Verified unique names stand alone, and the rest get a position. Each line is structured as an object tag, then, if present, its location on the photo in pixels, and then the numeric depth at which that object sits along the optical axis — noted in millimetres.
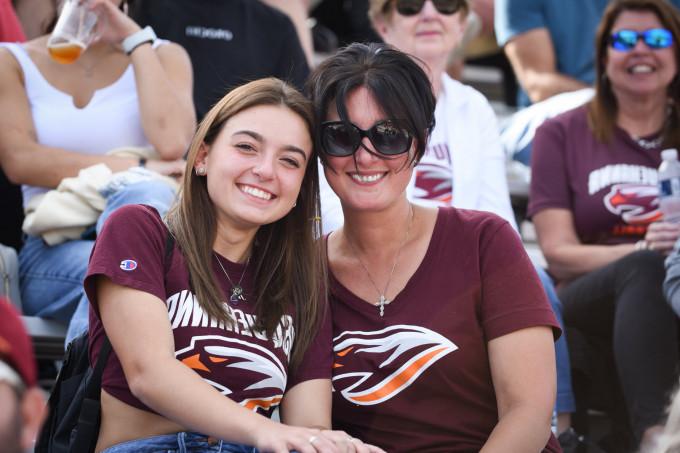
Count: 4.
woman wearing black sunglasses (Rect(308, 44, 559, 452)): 5227
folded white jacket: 6898
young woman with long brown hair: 4715
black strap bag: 4957
